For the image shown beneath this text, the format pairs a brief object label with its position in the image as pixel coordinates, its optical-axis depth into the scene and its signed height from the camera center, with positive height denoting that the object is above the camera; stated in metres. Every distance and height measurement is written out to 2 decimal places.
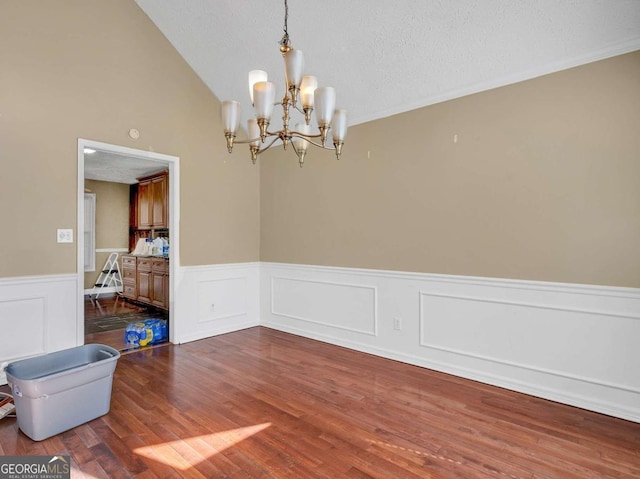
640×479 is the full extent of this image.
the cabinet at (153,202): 5.99 +0.68
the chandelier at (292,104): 2.00 +0.77
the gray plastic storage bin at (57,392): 2.18 -0.91
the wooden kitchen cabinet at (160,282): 5.45 -0.60
